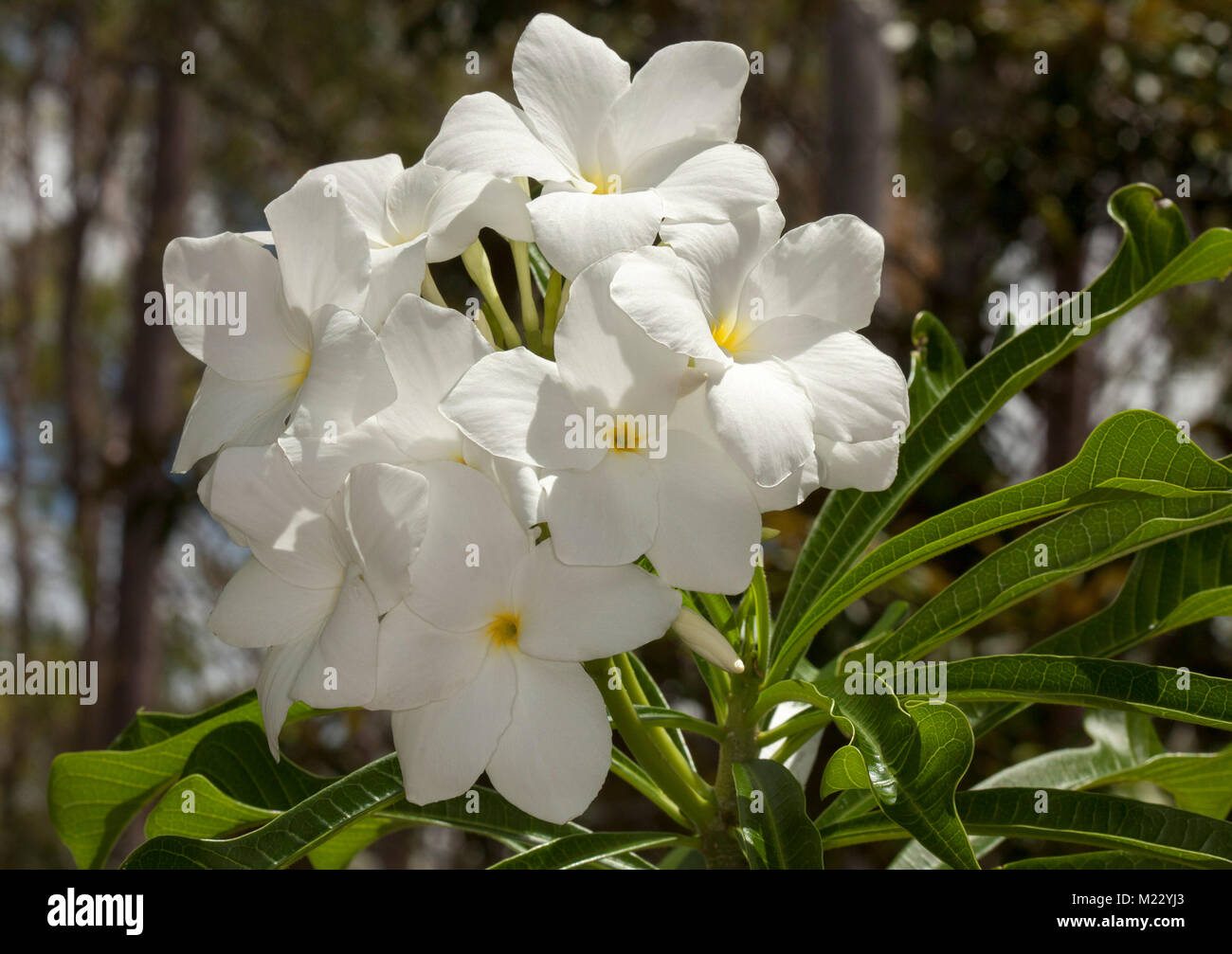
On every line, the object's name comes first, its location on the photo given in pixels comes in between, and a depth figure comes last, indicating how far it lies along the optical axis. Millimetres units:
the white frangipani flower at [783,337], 605
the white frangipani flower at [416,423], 624
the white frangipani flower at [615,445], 613
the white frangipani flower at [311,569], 603
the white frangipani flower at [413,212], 683
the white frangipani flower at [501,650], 625
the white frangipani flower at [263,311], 667
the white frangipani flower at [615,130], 684
